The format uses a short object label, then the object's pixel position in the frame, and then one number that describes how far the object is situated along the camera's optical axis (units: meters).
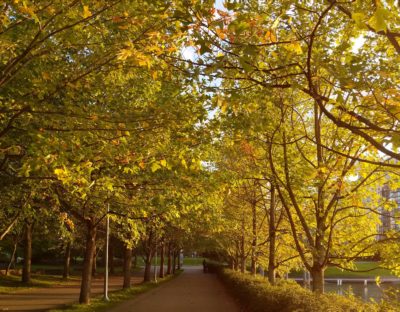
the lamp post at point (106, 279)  19.92
